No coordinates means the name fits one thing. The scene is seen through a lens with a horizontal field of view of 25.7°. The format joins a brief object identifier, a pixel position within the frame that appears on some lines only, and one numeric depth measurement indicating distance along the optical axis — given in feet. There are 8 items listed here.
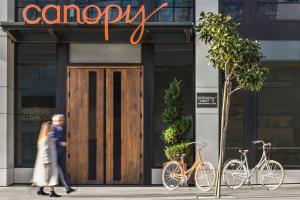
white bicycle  55.77
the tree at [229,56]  49.16
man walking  48.62
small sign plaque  58.70
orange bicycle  55.06
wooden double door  60.18
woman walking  48.03
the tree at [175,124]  57.72
